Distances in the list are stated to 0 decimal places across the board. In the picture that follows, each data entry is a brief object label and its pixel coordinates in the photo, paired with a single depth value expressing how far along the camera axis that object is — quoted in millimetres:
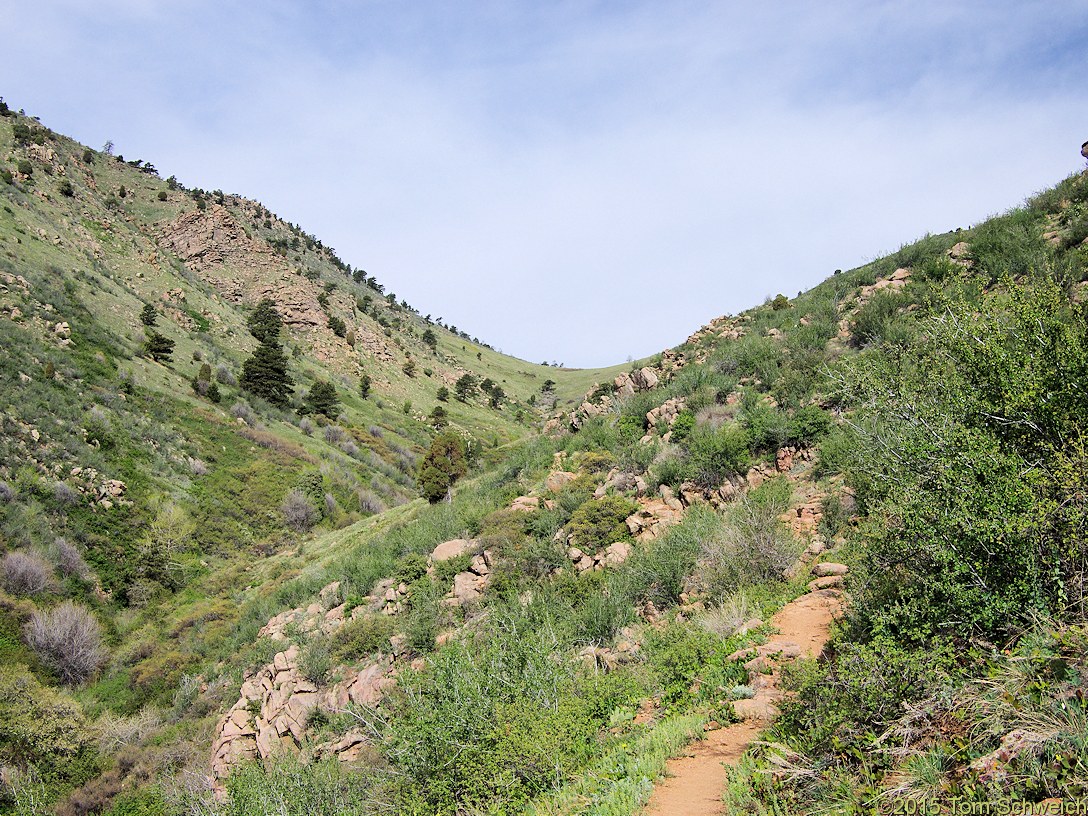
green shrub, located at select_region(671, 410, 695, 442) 12508
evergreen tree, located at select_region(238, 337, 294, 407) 38781
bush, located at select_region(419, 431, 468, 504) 23422
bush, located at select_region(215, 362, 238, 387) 37188
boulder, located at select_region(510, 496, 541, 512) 13325
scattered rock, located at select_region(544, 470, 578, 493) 13656
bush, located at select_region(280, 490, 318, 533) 26830
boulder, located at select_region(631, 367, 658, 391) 18203
